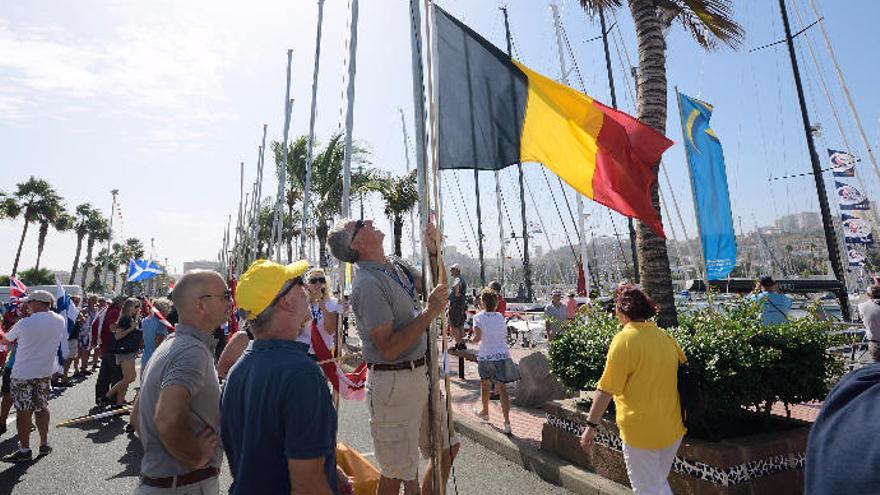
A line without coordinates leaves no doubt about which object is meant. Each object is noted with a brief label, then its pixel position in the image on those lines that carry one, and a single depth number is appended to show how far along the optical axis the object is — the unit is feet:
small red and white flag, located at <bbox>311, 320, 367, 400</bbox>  18.56
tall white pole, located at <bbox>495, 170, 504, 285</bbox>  122.62
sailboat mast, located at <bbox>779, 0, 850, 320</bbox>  56.18
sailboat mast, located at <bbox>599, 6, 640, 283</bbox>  80.53
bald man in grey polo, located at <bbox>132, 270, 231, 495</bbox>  7.79
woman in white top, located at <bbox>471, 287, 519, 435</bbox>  24.26
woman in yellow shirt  11.66
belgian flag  14.39
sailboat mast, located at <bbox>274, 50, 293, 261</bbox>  86.02
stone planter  12.90
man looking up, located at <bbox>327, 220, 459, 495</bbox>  10.39
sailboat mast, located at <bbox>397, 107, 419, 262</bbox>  126.45
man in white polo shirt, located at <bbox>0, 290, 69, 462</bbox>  21.45
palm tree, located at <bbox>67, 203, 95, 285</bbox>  226.99
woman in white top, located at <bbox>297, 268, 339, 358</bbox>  22.42
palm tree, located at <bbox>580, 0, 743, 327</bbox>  22.81
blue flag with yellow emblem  32.99
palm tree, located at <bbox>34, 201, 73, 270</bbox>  173.78
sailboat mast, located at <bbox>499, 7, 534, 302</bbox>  115.38
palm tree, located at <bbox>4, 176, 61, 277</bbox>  169.63
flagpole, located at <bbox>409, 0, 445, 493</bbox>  9.91
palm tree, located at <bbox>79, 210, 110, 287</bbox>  236.57
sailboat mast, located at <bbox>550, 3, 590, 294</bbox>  70.58
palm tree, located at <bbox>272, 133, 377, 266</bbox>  94.94
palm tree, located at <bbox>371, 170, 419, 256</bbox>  76.23
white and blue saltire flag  64.54
